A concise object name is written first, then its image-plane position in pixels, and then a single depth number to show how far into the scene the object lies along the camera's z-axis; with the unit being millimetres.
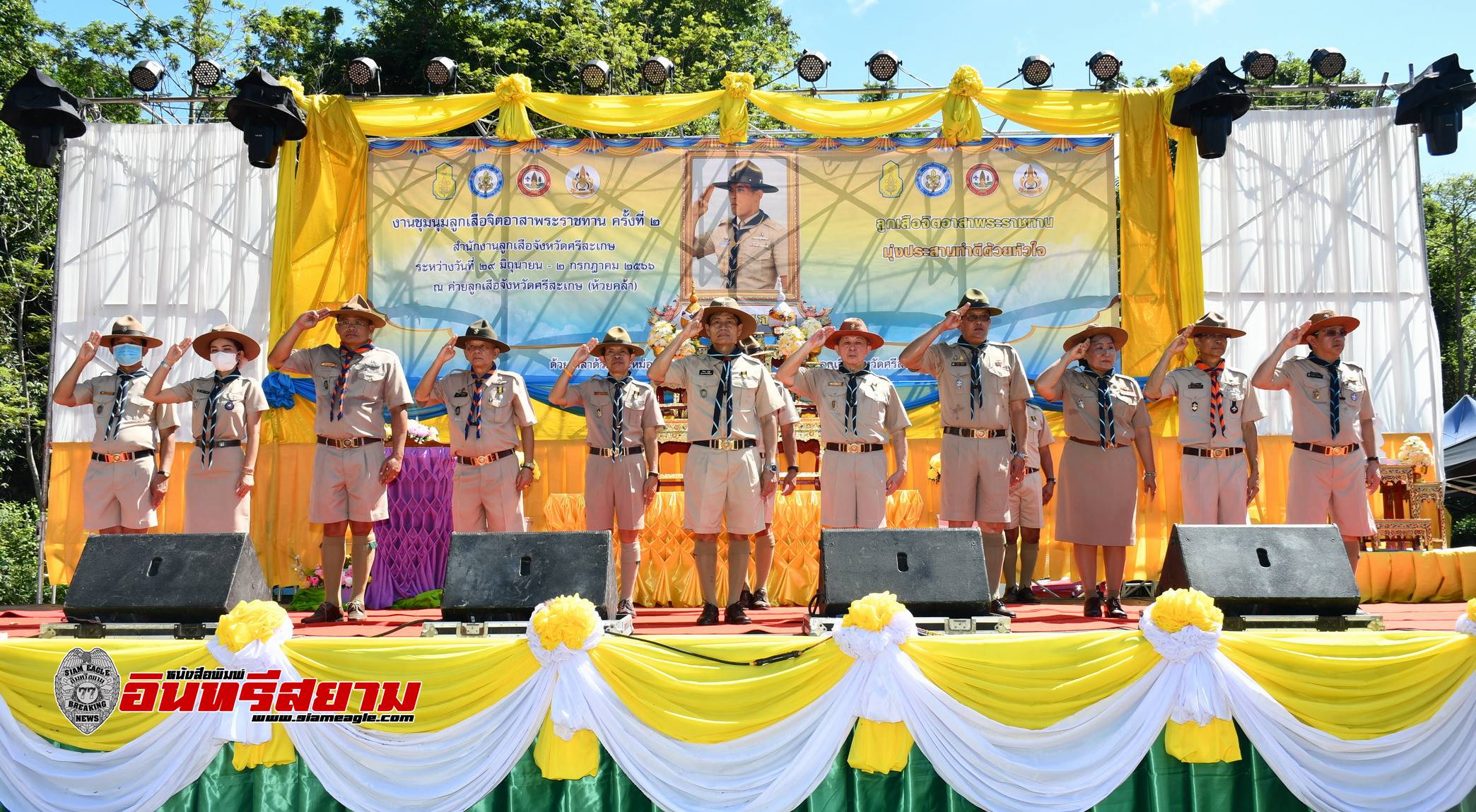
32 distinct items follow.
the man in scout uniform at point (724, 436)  5227
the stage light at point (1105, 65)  8109
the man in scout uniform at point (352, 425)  5316
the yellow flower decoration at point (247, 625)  3342
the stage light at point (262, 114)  7453
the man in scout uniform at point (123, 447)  5973
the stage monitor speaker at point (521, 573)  3697
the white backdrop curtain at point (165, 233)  8492
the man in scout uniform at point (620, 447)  5637
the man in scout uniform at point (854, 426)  5512
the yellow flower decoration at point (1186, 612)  3271
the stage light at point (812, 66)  8375
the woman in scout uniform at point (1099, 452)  5324
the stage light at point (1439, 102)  7555
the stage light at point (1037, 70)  8031
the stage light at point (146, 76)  8211
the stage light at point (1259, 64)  8000
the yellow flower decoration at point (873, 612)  3275
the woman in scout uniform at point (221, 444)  5688
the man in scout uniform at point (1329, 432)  5582
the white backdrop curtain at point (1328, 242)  8250
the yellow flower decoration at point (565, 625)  3324
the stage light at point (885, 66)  8172
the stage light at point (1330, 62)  8180
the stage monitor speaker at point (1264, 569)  3682
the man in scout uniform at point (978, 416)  5441
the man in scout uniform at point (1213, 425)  5496
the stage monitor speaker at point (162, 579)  3705
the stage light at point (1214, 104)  7285
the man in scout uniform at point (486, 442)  5570
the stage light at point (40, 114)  7855
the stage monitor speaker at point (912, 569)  3633
